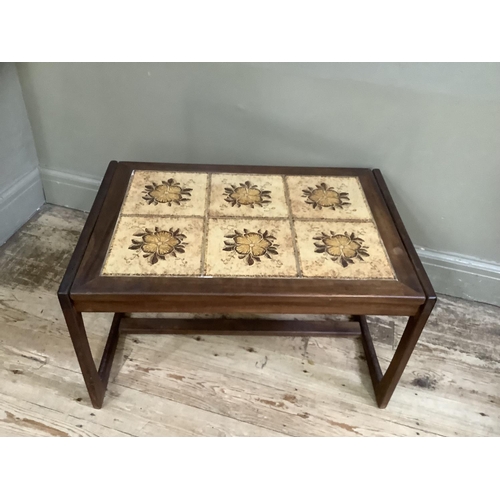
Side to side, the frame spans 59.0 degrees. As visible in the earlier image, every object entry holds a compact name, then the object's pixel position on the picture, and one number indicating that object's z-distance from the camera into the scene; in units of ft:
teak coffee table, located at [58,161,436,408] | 3.26
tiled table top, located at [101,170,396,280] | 3.41
